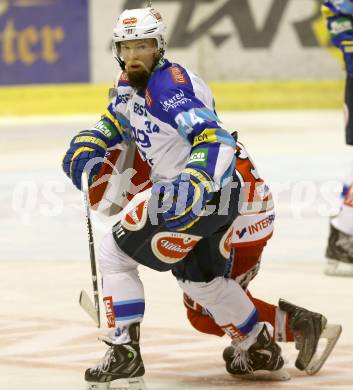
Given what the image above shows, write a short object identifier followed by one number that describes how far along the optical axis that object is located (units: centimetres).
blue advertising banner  3431
